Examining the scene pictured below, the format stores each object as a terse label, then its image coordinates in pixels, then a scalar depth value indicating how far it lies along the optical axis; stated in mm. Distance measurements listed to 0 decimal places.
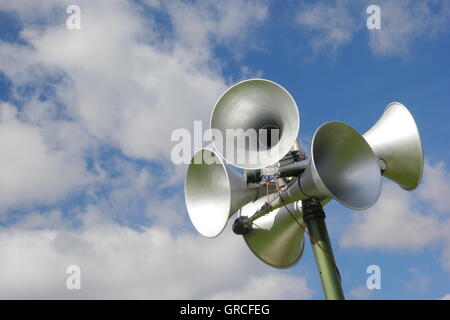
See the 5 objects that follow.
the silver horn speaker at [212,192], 8758
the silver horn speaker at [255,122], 8320
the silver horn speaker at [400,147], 8617
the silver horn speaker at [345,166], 7172
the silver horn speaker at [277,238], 9799
